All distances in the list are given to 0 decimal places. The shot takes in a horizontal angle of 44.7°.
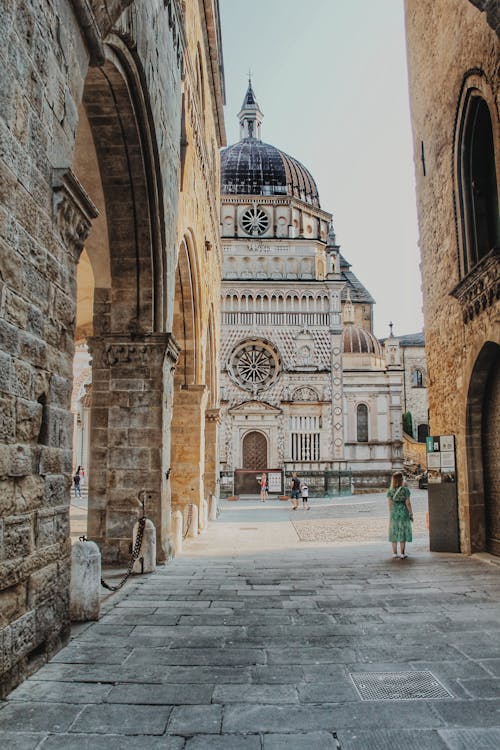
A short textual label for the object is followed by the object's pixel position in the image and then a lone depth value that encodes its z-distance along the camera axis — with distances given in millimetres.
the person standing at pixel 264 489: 28394
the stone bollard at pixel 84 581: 5098
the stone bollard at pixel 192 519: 12939
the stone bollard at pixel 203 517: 14352
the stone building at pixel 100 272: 3531
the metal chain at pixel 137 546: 6238
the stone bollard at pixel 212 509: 17703
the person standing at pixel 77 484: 26988
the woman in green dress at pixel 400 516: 9071
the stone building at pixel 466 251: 8516
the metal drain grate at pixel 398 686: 3439
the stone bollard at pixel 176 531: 9977
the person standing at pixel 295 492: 23188
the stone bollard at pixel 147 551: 7520
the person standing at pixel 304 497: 23922
